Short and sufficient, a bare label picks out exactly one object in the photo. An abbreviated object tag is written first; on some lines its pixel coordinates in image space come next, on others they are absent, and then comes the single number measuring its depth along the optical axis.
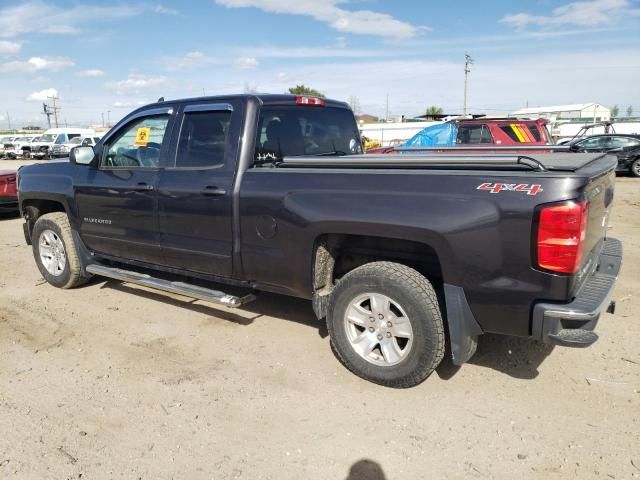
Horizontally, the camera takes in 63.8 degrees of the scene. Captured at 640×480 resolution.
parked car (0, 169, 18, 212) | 10.07
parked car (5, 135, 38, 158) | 37.06
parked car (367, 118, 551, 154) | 12.53
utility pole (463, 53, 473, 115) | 58.10
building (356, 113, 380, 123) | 74.89
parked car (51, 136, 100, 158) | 32.66
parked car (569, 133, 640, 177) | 16.69
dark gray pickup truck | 2.78
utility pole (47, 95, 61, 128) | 78.94
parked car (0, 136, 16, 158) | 38.16
